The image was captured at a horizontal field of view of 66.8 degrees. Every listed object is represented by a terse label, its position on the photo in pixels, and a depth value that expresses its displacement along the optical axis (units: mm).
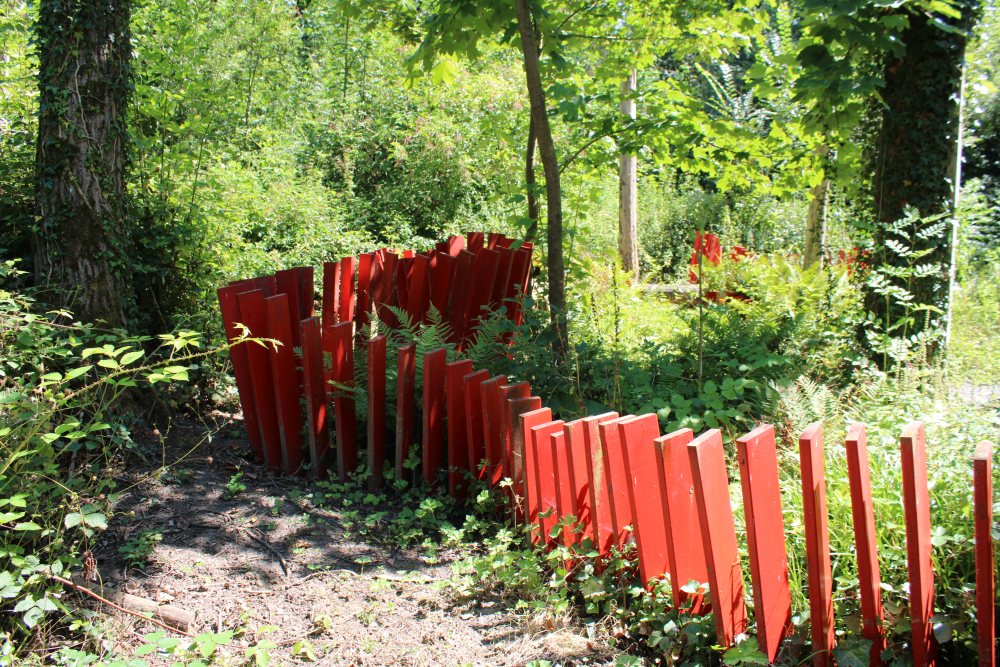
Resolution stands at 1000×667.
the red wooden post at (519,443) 2922
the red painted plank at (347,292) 4488
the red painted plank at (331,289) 4387
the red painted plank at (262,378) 3650
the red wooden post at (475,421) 3295
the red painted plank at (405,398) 3402
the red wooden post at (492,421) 3164
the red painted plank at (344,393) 3576
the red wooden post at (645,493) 2324
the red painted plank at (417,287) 4594
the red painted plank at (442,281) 4680
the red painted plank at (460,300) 4777
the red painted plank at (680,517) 2156
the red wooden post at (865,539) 1885
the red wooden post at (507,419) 2992
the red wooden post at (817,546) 1933
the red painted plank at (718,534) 2012
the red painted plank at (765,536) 1984
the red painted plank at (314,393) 3547
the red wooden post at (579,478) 2604
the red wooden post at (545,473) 2725
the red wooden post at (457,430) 3309
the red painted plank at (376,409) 3418
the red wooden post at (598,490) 2556
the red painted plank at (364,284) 4578
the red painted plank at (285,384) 3592
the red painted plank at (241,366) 3729
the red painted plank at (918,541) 1825
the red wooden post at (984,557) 1735
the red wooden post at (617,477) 2404
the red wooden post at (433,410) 3363
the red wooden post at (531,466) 2779
